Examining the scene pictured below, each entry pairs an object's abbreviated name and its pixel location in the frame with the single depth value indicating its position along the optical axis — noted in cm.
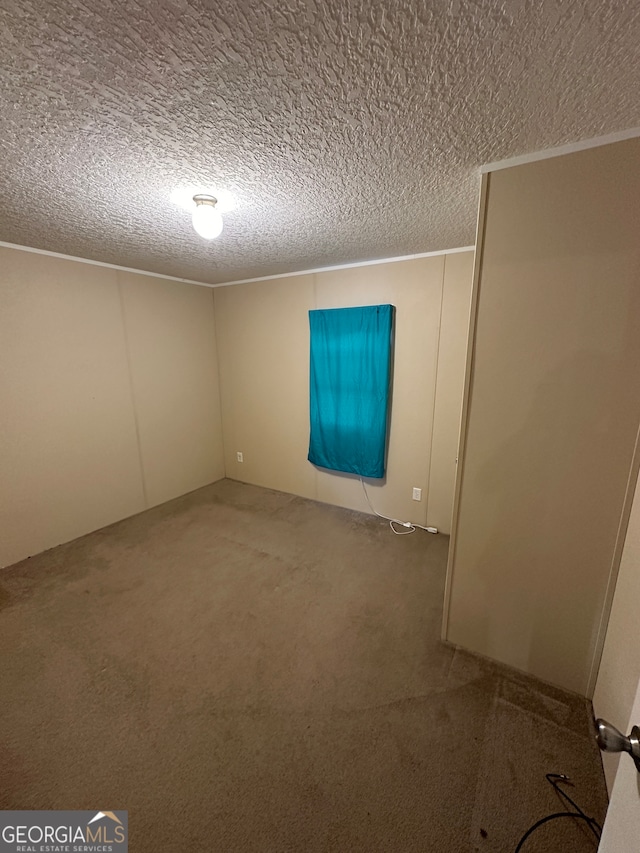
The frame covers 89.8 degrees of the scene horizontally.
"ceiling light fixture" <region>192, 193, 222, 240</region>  162
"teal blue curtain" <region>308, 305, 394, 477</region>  288
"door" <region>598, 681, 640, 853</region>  54
